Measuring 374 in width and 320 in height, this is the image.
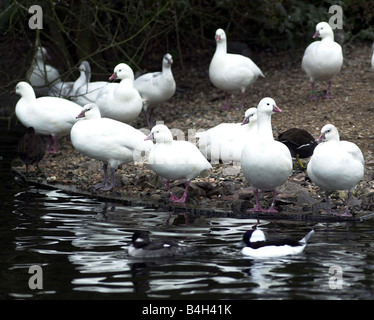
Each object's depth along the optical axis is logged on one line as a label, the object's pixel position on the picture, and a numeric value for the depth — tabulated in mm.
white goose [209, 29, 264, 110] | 14258
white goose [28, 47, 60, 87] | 16219
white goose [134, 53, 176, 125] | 14188
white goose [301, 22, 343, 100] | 13984
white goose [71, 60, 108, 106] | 13734
